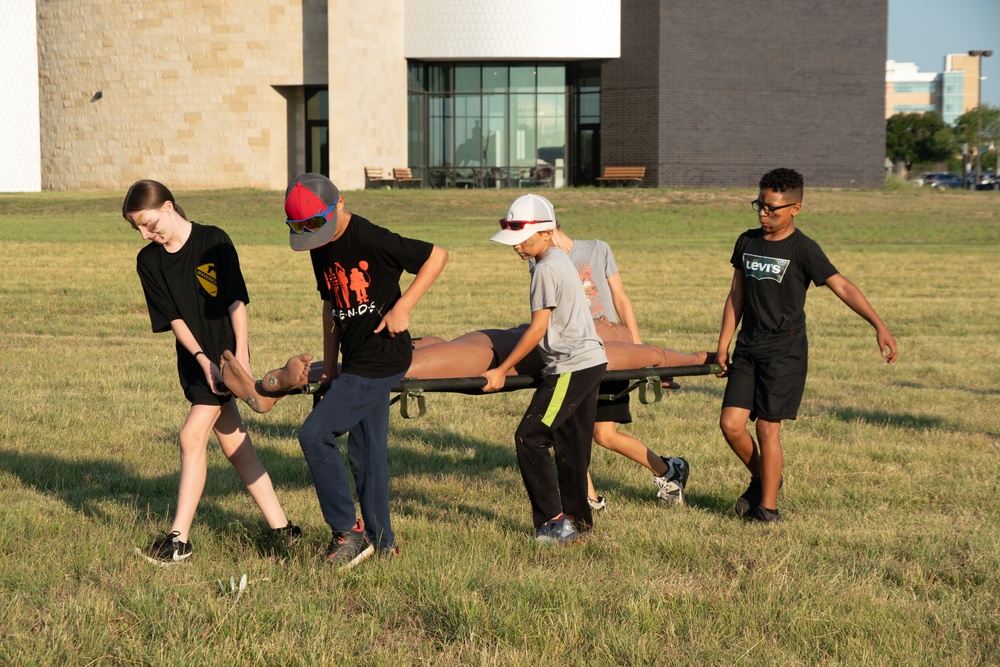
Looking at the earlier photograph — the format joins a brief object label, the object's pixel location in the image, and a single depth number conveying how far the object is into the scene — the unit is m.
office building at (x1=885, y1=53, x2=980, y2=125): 194.62
